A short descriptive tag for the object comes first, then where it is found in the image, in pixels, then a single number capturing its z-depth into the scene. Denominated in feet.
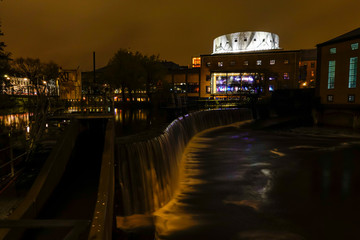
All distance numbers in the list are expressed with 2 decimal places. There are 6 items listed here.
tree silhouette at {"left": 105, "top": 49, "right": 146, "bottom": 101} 138.31
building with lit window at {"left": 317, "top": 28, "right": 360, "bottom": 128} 95.96
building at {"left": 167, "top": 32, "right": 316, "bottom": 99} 168.45
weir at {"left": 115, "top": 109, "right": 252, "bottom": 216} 25.63
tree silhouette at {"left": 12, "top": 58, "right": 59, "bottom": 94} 129.39
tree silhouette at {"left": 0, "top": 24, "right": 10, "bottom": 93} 33.72
